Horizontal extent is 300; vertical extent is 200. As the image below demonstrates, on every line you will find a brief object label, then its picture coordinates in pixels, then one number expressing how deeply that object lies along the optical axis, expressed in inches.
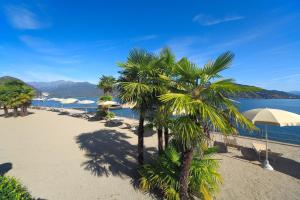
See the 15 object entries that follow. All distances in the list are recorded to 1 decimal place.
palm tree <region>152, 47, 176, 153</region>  242.6
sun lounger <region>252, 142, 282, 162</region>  327.0
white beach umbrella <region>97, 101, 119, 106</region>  754.8
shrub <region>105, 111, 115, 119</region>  802.2
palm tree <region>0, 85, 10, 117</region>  1003.4
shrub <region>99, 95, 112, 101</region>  899.7
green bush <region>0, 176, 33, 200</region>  128.7
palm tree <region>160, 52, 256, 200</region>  151.0
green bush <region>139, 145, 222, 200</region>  220.8
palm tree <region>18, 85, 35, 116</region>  1024.2
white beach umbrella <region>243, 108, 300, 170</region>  266.5
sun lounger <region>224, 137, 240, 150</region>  376.5
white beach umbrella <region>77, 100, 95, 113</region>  1115.3
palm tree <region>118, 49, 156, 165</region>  250.2
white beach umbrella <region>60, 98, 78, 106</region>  1155.9
